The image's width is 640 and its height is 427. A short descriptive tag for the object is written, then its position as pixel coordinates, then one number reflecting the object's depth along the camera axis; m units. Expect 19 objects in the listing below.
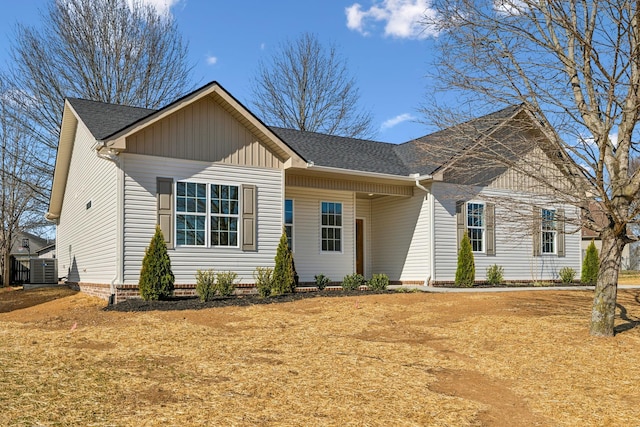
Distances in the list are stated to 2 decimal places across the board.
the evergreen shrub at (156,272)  12.13
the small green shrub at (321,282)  15.21
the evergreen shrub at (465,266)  16.70
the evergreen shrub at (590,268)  19.34
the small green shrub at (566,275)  18.97
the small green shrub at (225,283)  13.10
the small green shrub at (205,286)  12.34
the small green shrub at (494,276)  17.56
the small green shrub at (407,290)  14.56
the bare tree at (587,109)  8.54
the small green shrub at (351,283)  15.30
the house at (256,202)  12.80
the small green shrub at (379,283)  15.24
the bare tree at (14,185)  24.64
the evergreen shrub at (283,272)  13.70
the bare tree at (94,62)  24.91
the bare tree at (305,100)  32.09
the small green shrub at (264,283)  13.31
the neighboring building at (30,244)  55.66
